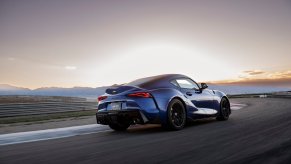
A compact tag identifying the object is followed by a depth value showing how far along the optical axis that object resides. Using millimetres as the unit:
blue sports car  7898
